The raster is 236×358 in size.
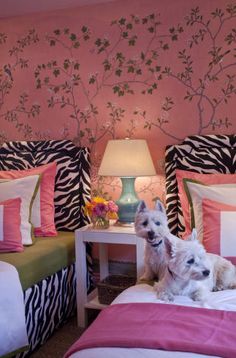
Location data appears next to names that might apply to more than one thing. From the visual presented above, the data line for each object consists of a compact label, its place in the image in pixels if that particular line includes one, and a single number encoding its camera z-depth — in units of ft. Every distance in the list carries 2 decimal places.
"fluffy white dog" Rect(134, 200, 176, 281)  6.02
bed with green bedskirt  6.70
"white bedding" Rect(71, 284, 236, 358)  3.54
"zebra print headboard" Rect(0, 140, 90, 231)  8.97
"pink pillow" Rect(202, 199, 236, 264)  5.92
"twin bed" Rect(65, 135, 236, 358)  3.61
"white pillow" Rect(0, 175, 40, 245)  7.57
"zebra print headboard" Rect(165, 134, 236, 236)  7.80
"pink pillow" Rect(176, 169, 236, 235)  7.33
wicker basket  7.47
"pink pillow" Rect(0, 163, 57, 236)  8.25
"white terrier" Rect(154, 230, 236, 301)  4.86
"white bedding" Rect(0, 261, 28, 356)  5.57
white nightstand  7.46
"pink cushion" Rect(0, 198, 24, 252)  6.97
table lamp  7.68
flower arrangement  7.82
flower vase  7.90
